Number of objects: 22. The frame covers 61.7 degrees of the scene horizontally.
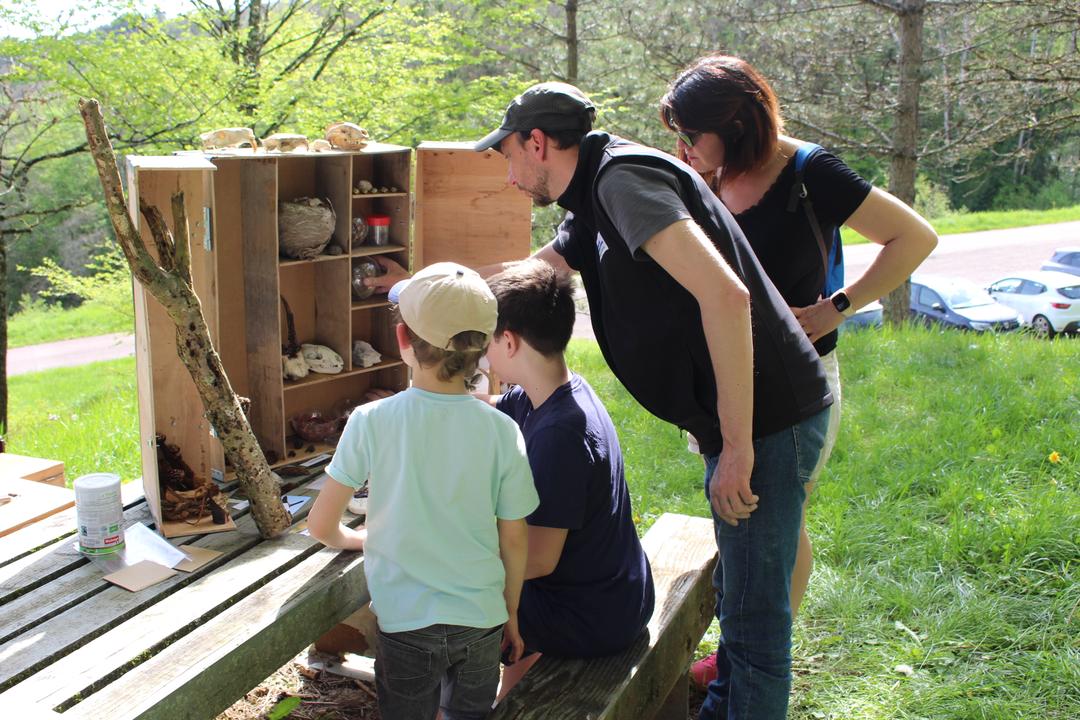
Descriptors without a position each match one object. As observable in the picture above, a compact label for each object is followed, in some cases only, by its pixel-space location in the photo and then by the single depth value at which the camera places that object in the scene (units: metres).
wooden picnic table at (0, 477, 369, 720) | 1.88
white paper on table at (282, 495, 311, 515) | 2.94
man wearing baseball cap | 1.88
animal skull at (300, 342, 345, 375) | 3.71
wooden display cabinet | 2.95
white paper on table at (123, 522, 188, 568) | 2.51
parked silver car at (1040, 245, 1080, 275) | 18.50
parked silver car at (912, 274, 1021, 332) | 16.28
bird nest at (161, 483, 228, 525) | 2.79
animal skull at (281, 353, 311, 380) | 3.57
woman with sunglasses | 2.27
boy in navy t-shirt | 2.19
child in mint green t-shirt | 2.05
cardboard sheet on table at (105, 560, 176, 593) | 2.36
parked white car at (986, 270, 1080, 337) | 16.16
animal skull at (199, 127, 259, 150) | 3.28
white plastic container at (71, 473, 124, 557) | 2.46
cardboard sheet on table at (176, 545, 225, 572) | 2.49
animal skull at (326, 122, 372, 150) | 3.50
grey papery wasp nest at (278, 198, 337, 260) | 3.44
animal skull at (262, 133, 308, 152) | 3.32
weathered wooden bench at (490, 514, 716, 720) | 2.21
